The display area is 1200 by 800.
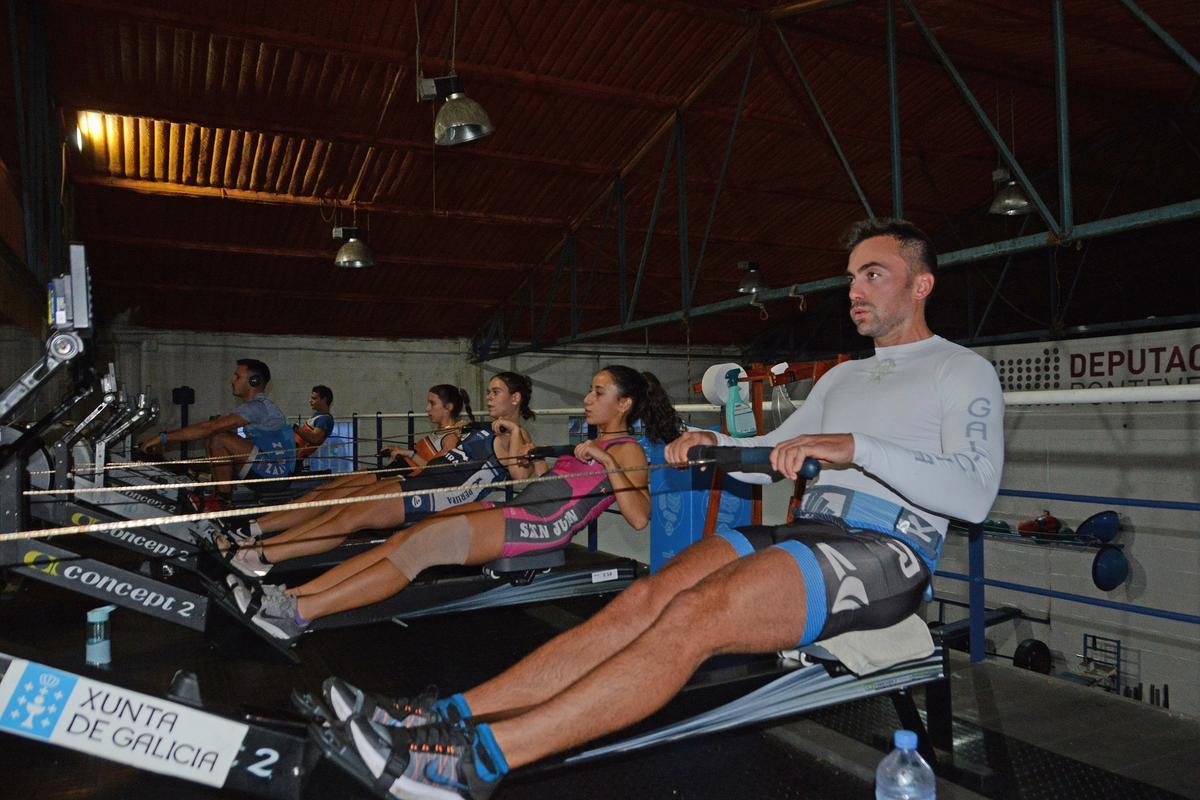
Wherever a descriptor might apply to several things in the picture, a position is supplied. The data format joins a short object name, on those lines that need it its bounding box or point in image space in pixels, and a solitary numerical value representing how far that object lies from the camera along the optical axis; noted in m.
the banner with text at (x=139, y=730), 1.31
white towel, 1.76
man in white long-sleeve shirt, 1.35
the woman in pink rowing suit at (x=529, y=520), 2.50
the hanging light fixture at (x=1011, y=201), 8.41
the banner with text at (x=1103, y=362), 6.28
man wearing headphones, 5.39
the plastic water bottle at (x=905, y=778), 1.65
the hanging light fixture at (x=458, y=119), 5.42
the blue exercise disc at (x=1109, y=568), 6.52
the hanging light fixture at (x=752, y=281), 9.90
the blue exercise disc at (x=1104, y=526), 6.94
